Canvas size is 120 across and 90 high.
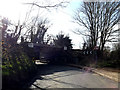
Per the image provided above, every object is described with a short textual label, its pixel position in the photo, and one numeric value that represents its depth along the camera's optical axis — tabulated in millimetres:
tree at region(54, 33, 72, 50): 30083
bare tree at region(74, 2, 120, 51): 15313
